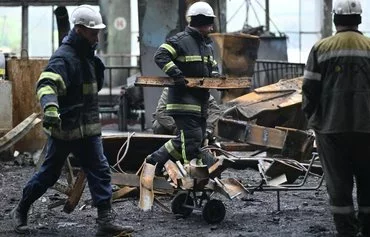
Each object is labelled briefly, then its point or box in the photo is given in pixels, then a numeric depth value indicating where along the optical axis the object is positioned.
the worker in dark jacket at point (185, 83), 12.16
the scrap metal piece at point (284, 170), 11.48
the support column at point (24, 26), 36.17
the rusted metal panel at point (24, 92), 17.94
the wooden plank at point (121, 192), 12.20
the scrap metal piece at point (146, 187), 10.91
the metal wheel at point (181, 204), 11.40
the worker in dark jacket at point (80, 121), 9.98
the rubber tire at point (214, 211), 10.83
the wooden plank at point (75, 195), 11.05
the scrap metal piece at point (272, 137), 15.13
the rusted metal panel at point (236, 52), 21.70
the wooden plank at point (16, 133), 15.47
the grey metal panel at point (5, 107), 17.19
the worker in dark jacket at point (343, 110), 9.13
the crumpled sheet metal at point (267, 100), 17.16
